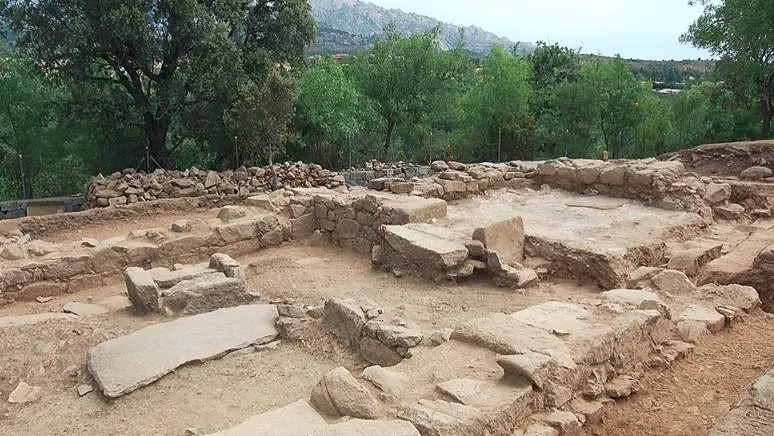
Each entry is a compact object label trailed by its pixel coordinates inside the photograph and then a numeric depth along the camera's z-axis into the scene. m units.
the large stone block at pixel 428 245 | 6.88
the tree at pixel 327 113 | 18.56
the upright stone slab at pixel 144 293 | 6.07
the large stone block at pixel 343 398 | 3.45
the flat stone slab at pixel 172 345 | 4.58
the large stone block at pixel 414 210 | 8.34
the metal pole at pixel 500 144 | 21.62
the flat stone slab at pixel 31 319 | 5.63
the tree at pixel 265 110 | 14.61
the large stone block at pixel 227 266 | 6.62
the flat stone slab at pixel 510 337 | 3.94
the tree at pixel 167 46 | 13.67
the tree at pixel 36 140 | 15.84
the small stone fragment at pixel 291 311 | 5.63
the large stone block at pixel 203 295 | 6.09
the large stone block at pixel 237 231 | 8.96
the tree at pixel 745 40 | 17.22
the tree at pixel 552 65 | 26.97
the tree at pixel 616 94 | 21.70
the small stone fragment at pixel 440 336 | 4.77
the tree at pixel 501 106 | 21.92
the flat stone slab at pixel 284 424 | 3.38
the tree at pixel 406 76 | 21.55
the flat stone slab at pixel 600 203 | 9.65
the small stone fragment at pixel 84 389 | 4.59
